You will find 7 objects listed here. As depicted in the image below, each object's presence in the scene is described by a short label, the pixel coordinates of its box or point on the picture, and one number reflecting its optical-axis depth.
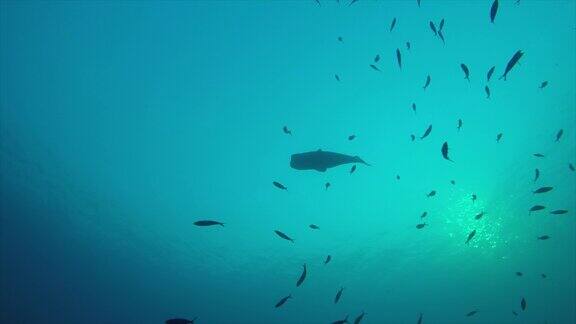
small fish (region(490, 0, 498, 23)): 5.80
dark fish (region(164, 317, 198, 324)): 5.87
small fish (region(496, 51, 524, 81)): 5.53
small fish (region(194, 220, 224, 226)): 6.25
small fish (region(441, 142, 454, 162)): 7.31
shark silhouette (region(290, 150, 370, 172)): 8.52
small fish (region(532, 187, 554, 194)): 9.19
